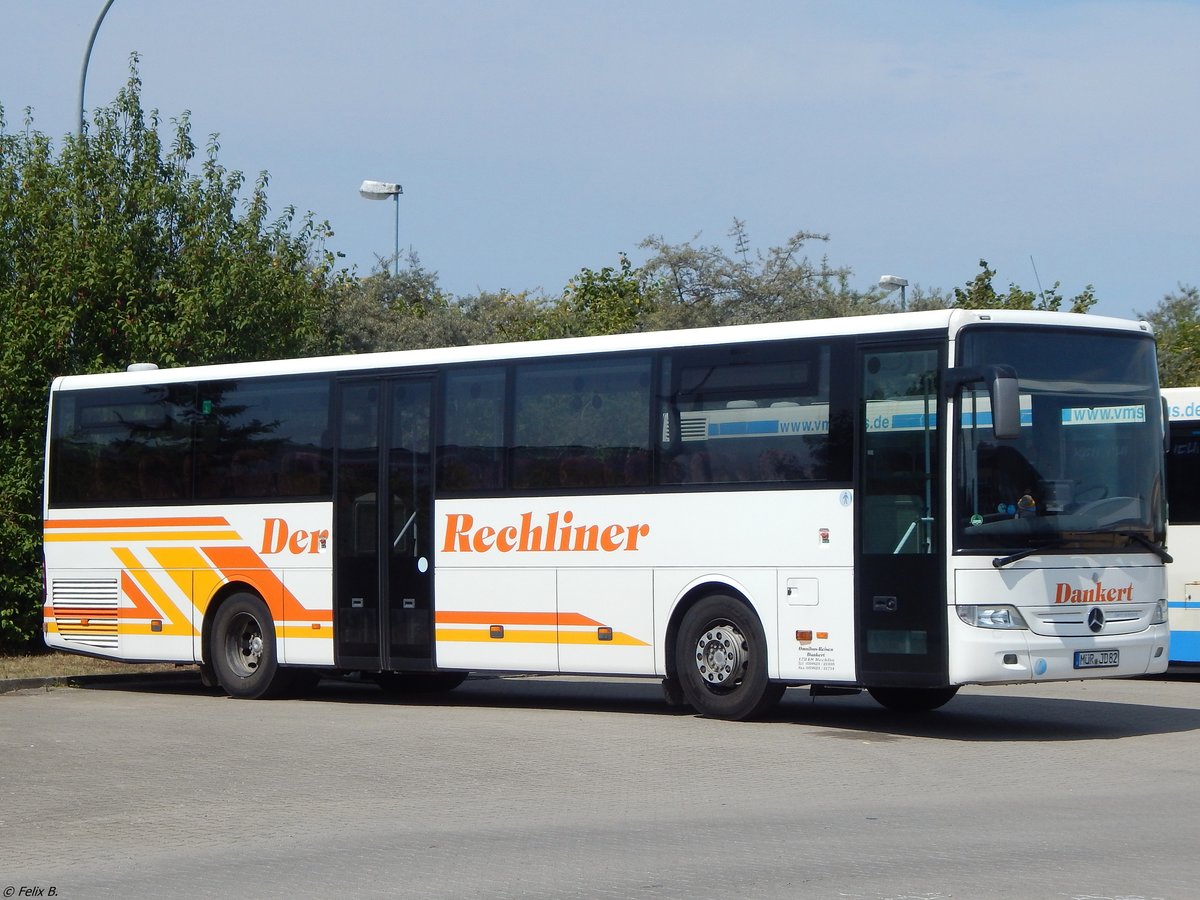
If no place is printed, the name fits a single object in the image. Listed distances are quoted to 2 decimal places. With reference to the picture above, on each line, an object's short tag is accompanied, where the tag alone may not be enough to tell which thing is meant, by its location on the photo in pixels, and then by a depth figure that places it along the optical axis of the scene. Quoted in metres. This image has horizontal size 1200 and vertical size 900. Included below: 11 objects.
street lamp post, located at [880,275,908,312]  38.47
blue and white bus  19.61
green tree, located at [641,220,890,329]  41.03
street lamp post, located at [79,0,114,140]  21.61
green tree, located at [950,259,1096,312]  37.91
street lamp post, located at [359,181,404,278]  45.81
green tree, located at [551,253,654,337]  40.69
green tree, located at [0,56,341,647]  21.34
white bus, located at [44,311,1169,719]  13.48
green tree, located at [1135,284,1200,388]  33.84
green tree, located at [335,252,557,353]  43.06
